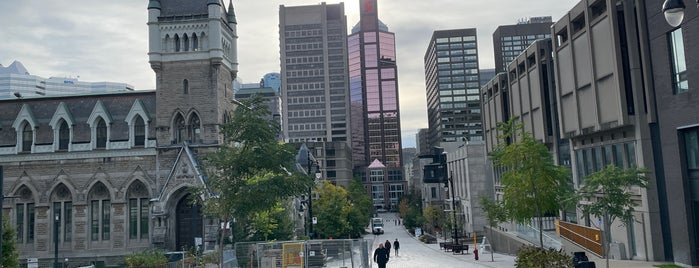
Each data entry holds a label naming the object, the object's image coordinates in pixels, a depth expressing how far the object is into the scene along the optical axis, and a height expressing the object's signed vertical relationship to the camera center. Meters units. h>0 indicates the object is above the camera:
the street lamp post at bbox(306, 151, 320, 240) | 35.81 +1.50
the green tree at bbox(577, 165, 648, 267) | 20.67 -0.41
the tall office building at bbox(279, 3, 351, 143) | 171.38 +37.10
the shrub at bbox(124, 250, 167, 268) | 27.41 -2.90
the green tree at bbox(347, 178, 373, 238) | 66.56 -2.16
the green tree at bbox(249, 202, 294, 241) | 34.62 -1.86
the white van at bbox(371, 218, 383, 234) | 86.80 -5.36
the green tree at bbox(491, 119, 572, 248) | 21.19 +0.17
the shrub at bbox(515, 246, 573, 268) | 19.53 -2.70
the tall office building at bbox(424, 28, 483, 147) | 178.75 +34.66
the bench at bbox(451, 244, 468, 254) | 41.67 -4.53
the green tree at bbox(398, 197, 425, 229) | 82.46 -4.40
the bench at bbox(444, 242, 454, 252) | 44.58 -4.66
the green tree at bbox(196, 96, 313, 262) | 25.84 +1.45
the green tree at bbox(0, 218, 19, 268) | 22.12 -1.55
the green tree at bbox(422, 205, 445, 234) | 75.62 -3.69
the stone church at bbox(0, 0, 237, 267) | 43.06 +4.42
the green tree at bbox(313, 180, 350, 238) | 55.28 -2.33
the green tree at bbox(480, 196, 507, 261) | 33.62 -1.69
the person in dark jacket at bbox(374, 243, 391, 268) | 25.14 -2.95
